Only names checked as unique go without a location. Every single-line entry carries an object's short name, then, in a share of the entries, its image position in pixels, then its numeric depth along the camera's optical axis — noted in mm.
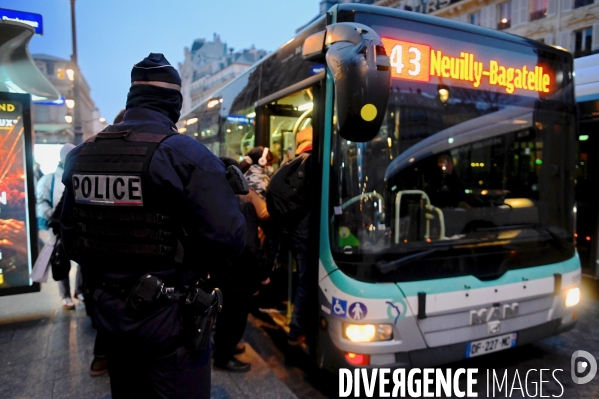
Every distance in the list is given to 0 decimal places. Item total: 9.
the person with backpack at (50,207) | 5191
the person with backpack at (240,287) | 3635
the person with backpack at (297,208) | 3527
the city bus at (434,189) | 2967
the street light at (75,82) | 17016
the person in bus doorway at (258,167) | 4031
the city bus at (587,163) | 6020
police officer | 1951
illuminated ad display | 4789
